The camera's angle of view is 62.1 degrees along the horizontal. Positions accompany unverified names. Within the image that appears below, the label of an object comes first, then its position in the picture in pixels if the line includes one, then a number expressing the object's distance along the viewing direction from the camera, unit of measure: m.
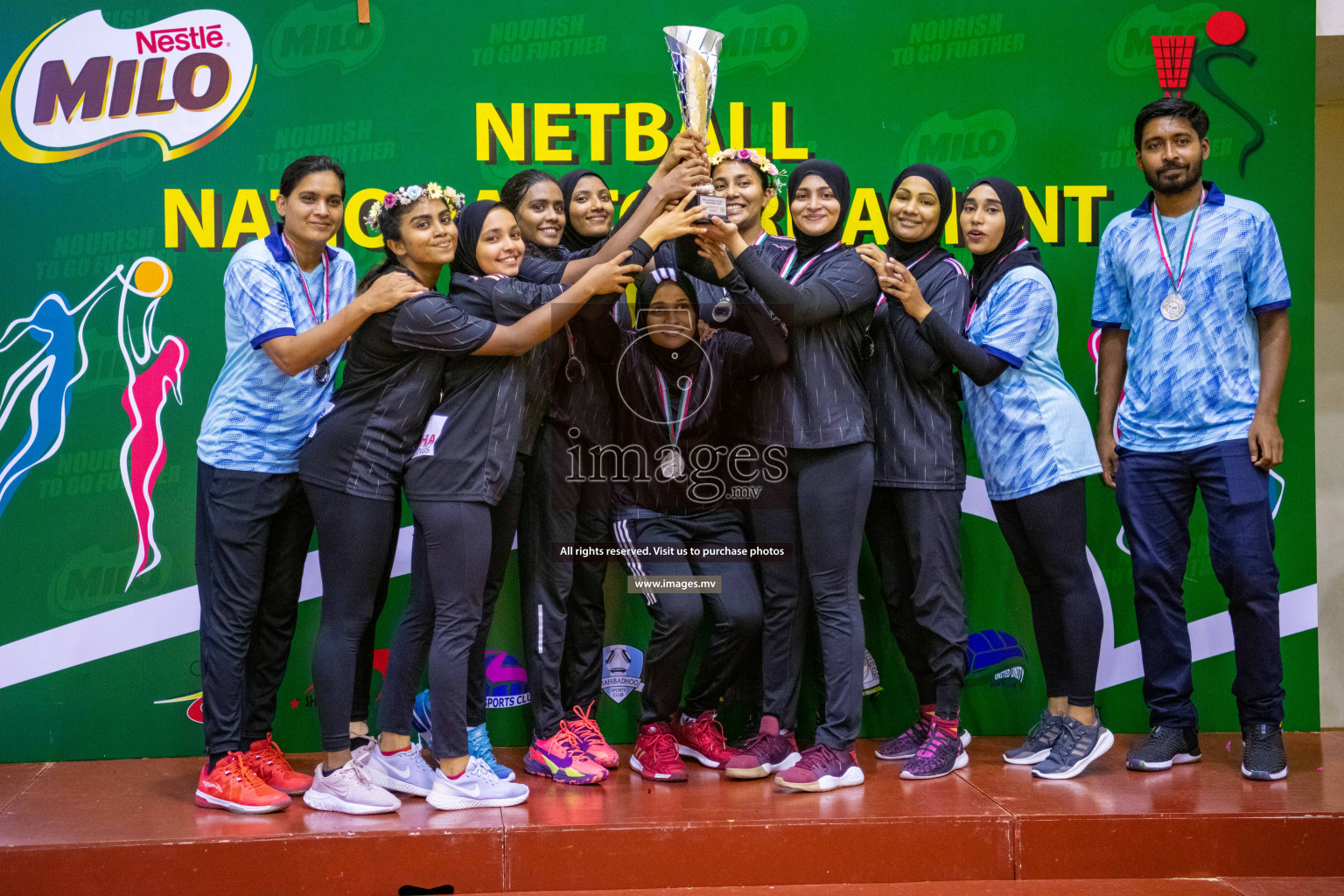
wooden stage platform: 2.84
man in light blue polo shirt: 3.36
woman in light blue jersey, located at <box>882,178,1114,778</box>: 3.34
